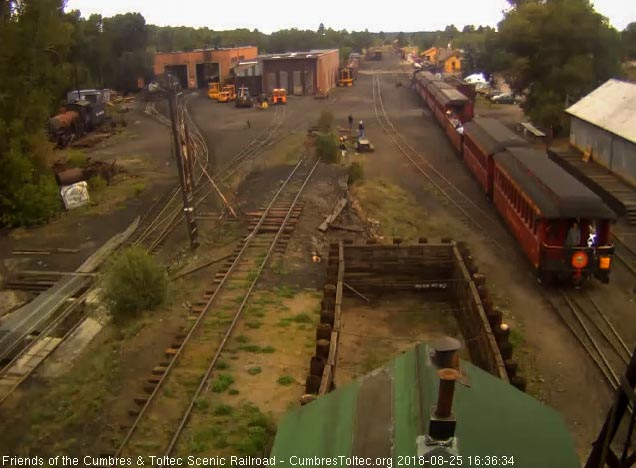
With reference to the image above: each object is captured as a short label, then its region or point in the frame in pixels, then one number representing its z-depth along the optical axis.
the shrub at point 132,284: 13.77
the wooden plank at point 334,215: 19.96
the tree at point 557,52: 36.84
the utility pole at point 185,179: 17.00
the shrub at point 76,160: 29.70
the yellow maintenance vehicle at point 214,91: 59.53
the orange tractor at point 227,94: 57.28
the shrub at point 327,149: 29.75
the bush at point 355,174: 26.75
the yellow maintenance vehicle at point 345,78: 71.03
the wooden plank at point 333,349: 9.28
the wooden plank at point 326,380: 8.24
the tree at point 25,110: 22.81
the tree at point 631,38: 62.83
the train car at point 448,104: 35.34
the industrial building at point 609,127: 24.70
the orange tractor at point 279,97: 53.97
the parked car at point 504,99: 54.06
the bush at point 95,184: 26.77
